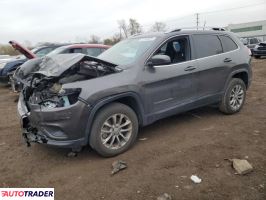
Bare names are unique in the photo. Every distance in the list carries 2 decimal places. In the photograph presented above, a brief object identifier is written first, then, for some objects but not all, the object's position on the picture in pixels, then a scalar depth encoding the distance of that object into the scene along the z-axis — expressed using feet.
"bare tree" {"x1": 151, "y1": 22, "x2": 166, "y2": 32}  173.04
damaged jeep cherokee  9.37
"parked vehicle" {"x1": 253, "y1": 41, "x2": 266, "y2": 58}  47.09
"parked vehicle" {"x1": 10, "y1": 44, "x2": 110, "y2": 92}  21.16
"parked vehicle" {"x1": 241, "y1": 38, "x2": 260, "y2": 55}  62.04
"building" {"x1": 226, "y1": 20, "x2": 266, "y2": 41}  161.43
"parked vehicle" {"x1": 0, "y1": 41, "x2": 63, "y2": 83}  24.79
